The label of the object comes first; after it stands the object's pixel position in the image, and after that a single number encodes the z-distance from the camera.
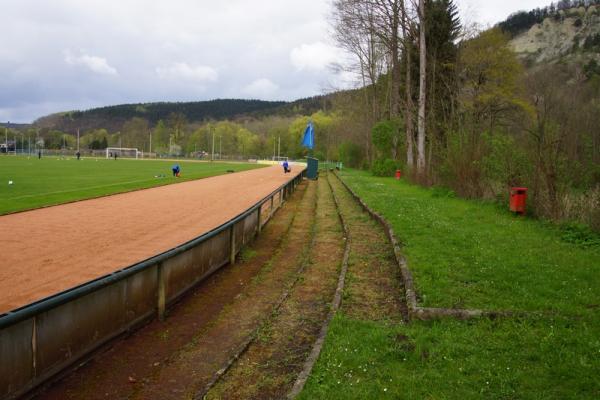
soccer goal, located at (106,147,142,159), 126.78
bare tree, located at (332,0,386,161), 29.03
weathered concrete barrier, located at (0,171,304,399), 3.94
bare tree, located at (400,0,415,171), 29.01
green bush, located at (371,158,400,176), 35.78
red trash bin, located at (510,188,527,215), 13.03
